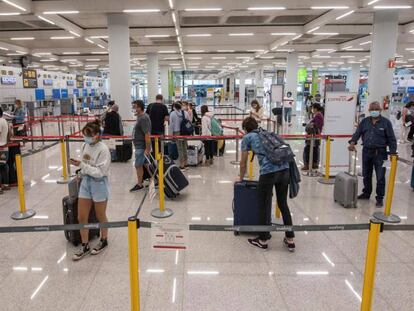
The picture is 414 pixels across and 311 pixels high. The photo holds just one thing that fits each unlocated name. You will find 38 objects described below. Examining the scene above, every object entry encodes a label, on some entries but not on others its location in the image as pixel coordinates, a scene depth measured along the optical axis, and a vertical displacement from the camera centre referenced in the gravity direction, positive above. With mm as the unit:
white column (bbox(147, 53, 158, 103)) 23312 +1109
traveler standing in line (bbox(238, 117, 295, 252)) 4340 -1092
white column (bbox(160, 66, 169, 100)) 35406 +1020
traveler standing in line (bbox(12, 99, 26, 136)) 12404 -1011
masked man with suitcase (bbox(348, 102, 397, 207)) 6039 -847
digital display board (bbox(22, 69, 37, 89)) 19500 +633
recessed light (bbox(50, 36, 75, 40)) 16869 +2518
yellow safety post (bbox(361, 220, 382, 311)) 2627 -1279
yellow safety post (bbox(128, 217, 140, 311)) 2736 -1343
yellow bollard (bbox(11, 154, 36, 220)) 5586 -1907
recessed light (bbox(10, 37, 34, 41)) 16648 +2414
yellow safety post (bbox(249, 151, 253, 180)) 7716 -1776
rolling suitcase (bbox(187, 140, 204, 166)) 9547 -1698
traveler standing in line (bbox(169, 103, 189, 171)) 8836 -867
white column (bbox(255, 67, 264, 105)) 36500 +753
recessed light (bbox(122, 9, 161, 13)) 10188 +2309
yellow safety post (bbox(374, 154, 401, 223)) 5531 -1761
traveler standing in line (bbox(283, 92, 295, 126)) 21125 -881
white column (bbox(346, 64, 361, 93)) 36194 +1740
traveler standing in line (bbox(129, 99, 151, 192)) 6514 -845
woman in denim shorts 4090 -952
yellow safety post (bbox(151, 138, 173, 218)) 5634 -1879
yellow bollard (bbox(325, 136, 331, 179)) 7641 -1427
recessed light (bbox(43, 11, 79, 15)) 10250 +2241
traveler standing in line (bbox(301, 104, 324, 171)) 8885 -946
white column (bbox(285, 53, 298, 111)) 24719 +1339
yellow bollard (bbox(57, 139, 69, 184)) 7829 -1937
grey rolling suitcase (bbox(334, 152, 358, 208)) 6148 -1690
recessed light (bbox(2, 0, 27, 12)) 8884 +2179
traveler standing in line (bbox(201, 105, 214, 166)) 9523 -1079
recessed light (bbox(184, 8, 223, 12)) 10202 +2352
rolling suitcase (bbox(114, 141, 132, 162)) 10203 -1747
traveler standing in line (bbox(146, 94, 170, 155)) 8484 -592
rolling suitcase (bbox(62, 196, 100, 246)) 4586 -1635
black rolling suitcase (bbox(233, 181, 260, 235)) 4824 -1514
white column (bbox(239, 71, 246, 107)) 42494 +450
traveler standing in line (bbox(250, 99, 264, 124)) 10102 -438
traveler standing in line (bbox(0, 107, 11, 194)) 6902 -1235
